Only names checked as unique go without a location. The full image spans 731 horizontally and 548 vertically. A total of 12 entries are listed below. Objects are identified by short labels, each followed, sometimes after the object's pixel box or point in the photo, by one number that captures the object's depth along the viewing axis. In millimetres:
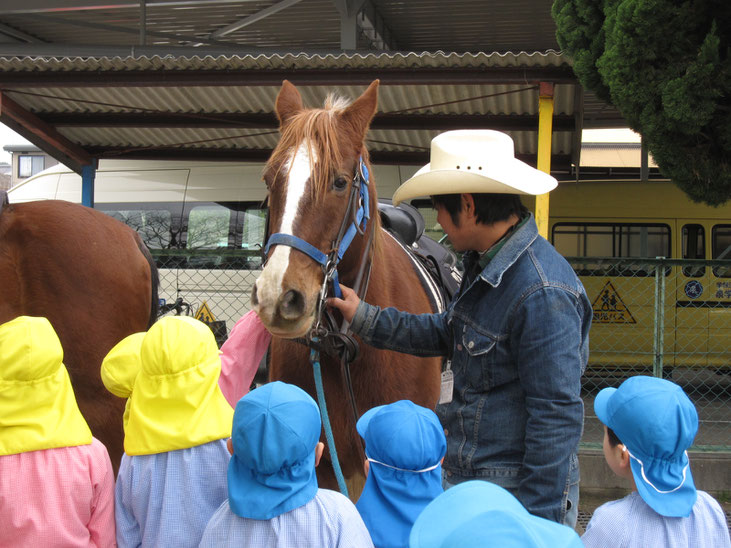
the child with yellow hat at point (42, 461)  1910
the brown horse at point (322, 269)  2119
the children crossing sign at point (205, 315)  6991
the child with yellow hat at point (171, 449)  1971
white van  8438
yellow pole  5727
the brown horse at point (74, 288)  3299
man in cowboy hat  1692
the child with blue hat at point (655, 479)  1684
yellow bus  9266
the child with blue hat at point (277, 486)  1593
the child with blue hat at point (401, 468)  1686
